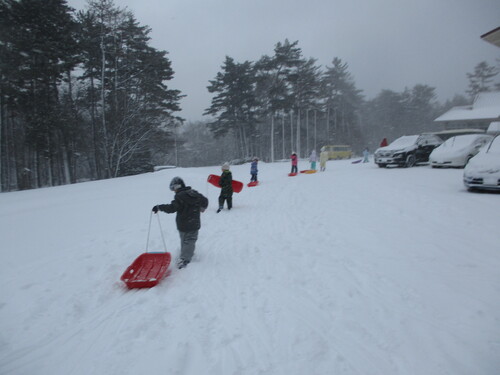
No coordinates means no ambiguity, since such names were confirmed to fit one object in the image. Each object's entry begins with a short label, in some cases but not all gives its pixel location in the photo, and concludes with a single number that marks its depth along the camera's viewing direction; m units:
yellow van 34.44
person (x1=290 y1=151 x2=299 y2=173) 16.25
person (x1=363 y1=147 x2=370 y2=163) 22.18
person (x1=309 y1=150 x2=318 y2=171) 18.02
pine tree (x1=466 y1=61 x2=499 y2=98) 48.44
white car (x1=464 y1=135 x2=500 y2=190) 7.00
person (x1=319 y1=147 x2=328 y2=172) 17.90
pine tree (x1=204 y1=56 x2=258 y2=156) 32.38
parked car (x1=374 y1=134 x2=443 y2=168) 14.24
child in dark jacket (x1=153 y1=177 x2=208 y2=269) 4.45
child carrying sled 8.24
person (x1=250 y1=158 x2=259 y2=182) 13.64
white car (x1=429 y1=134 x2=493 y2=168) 11.83
